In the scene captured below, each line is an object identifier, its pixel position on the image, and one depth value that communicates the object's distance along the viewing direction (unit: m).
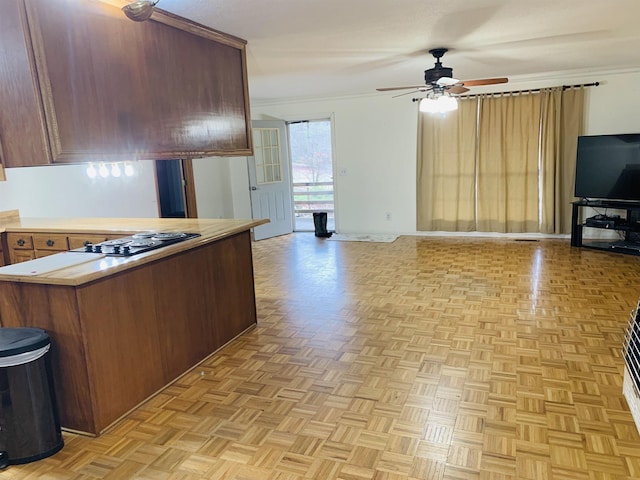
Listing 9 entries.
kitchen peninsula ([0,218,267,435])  2.19
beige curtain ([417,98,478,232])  6.30
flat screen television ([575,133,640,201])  5.21
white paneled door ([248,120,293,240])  7.00
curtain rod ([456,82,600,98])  5.68
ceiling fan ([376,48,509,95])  3.87
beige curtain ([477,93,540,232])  5.97
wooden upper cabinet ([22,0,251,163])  2.12
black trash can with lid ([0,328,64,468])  1.98
